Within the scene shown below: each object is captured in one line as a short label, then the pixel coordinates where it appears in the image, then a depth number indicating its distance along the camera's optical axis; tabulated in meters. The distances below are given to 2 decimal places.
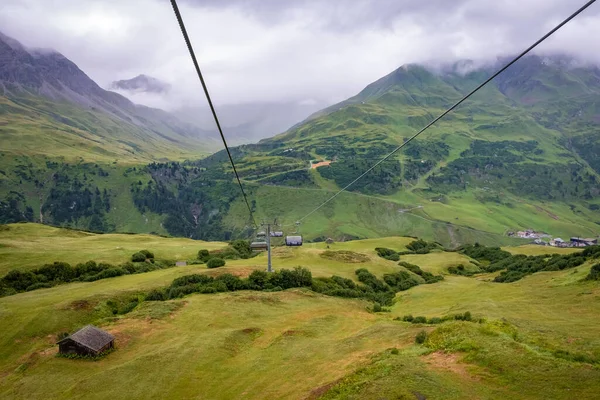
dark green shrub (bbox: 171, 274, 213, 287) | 68.38
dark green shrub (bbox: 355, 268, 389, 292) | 81.03
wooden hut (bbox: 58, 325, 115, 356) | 43.28
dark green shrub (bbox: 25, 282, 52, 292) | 74.25
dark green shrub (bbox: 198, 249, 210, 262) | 101.88
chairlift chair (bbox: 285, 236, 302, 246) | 113.81
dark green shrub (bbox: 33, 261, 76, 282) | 79.75
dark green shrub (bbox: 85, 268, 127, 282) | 78.94
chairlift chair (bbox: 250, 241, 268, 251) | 68.84
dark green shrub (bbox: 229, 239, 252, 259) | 116.31
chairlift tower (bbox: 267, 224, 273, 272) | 56.47
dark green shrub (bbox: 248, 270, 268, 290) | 69.47
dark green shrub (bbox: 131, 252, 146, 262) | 93.44
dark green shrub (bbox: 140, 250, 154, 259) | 97.93
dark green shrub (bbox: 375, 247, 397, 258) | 119.75
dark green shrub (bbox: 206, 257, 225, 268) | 81.44
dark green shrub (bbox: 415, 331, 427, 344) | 35.22
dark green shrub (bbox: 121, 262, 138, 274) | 85.93
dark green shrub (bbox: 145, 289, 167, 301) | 63.56
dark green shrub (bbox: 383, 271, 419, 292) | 81.88
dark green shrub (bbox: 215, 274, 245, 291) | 67.44
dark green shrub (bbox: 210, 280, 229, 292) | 66.50
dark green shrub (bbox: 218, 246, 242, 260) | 107.49
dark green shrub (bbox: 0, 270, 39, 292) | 75.06
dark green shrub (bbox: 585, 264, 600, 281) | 53.53
